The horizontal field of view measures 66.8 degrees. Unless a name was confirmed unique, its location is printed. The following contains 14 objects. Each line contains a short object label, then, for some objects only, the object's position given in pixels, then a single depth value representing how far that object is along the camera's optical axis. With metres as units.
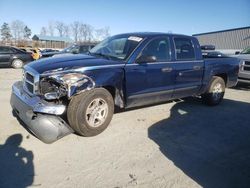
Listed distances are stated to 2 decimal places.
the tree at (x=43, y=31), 63.38
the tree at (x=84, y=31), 59.78
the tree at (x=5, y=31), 63.02
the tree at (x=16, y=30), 62.88
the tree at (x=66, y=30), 63.60
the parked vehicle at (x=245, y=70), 7.16
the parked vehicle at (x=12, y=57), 11.81
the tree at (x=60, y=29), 63.60
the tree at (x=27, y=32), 65.87
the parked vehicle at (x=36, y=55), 13.57
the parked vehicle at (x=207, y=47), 6.78
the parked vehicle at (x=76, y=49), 10.36
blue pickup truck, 2.94
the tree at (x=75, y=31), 60.98
